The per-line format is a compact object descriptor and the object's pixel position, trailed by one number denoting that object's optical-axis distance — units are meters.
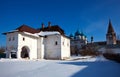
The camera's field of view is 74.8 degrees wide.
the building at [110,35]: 47.88
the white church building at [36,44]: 16.32
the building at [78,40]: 54.08
